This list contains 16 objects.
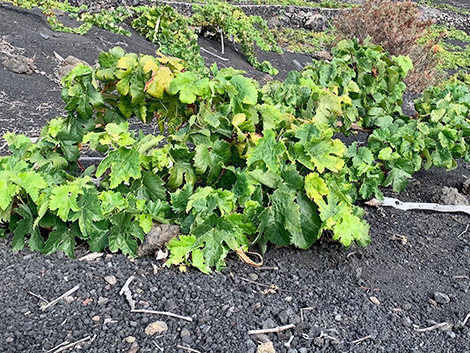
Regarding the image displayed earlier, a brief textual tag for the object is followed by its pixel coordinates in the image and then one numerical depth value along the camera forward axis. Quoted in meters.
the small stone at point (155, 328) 2.13
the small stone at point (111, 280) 2.44
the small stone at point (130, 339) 2.07
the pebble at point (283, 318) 2.29
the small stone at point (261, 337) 2.16
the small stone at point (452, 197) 3.81
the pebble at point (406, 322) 2.43
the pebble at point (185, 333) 2.14
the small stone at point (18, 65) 5.46
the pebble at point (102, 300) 2.30
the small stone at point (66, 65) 5.53
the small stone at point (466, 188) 4.05
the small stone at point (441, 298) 2.66
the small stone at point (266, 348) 2.10
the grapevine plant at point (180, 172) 2.60
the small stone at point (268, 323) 2.24
